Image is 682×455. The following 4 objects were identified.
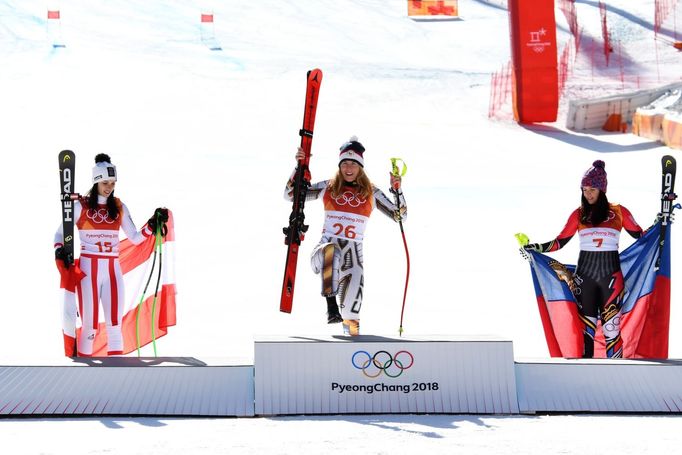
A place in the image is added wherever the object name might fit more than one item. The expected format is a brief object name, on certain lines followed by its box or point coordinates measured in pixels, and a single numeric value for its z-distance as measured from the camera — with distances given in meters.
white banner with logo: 13.23
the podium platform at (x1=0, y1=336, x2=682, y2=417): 13.09
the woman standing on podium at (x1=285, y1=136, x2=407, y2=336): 15.20
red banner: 47.84
